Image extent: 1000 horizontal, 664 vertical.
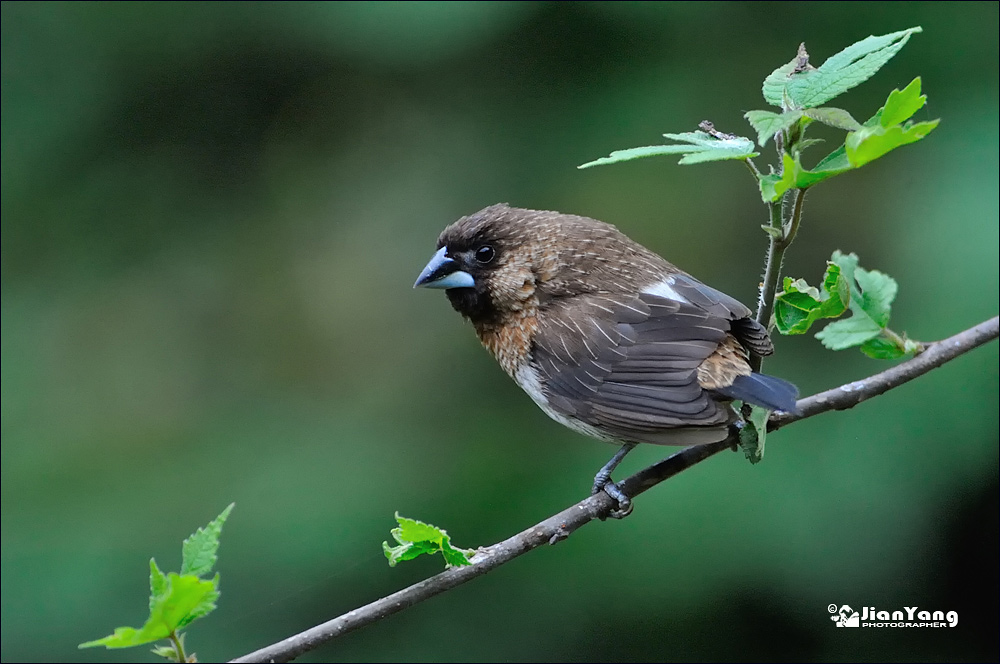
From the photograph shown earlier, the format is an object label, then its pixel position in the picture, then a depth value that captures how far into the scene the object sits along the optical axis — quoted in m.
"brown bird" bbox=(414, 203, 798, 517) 3.29
